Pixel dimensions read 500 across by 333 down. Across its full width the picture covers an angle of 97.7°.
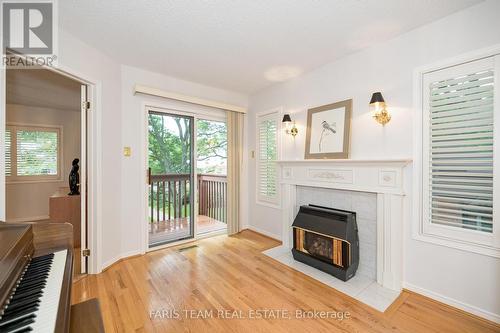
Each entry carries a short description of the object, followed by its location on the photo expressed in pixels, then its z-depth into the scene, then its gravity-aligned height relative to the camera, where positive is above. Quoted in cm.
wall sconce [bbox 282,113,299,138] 319 +58
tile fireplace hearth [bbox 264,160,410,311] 211 -48
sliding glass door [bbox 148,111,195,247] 324 -16
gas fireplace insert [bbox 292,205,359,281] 231 -85
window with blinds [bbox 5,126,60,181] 424 +25
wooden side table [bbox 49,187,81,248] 312 -66
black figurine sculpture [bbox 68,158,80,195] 336 -23
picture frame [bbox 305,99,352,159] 257 +44
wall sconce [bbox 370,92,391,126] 221 +58
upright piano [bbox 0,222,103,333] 75 -52
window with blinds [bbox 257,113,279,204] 359 +13
